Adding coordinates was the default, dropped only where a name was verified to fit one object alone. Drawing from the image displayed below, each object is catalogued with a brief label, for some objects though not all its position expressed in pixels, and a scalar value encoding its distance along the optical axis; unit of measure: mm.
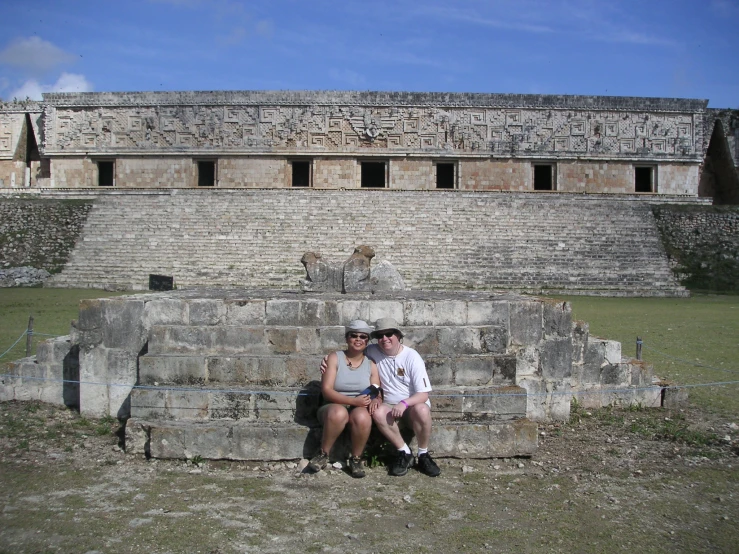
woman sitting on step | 4199
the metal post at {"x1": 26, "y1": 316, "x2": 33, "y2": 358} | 7223
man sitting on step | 4250
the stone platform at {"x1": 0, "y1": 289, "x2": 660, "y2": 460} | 4547
